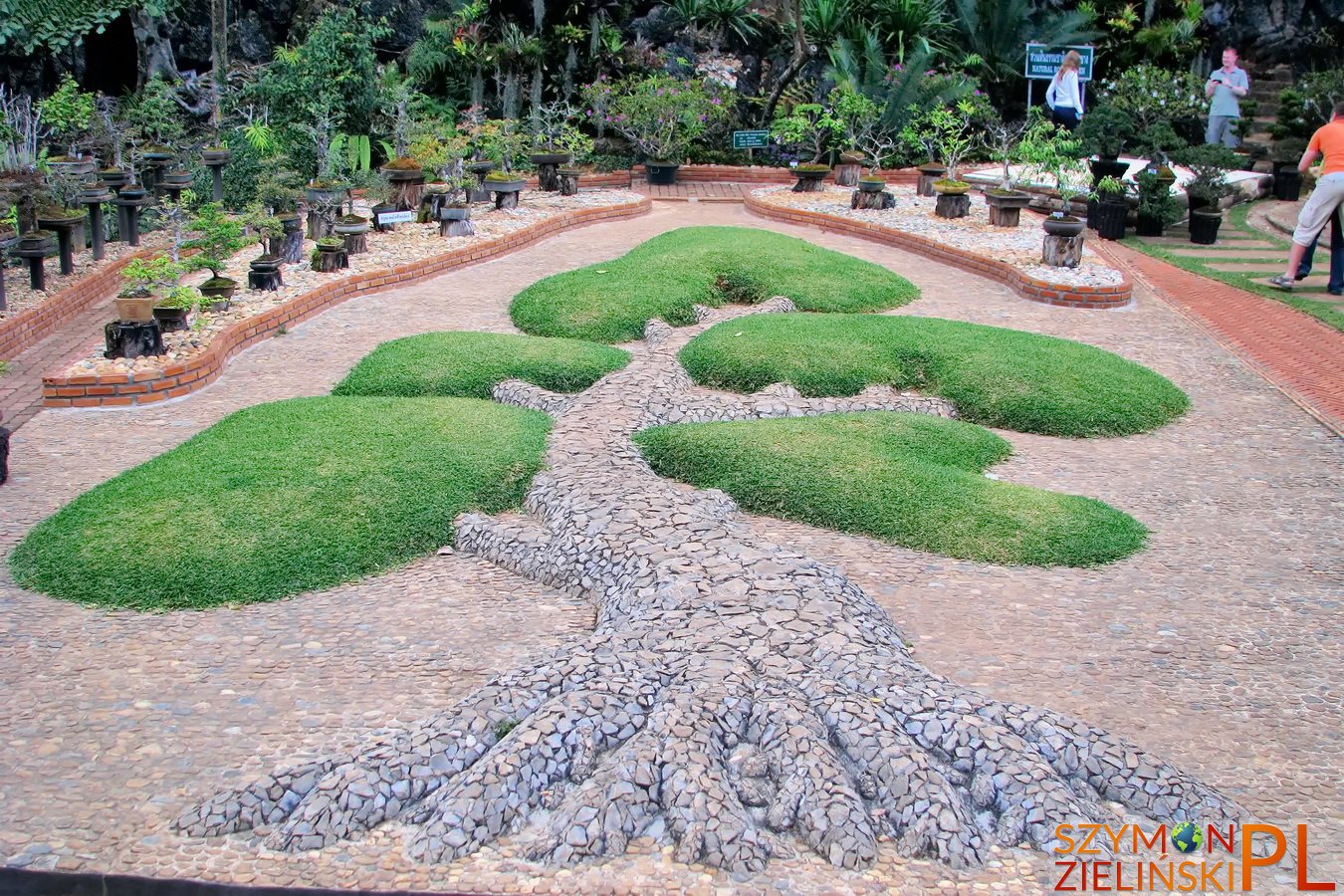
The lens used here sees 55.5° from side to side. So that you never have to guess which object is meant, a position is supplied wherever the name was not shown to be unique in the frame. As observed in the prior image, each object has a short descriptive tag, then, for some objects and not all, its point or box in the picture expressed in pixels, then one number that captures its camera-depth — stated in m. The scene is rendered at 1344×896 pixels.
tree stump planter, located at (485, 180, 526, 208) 15.02
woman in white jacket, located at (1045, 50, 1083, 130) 17.34
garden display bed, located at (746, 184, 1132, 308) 11.70
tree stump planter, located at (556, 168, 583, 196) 16.34
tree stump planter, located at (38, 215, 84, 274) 11.22
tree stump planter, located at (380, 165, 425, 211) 13.99
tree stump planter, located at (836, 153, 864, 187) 17.22
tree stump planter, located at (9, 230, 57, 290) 10.48
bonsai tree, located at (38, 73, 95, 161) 15.45
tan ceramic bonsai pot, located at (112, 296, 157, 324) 8.60
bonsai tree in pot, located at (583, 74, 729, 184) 17.52
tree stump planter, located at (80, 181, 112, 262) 11.87
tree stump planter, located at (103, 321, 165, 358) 8.66
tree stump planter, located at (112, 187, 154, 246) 12.62
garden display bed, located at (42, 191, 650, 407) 8.32
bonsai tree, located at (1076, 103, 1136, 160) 16.20
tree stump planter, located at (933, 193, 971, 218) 15.11
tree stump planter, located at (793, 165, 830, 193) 16.92
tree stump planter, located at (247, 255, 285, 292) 10.70
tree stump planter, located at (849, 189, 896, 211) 15.70
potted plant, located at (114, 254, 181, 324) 8.64
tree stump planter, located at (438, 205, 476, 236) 13.23
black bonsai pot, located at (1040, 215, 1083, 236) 12.10
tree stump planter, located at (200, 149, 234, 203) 14.30
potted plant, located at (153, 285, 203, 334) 9.16
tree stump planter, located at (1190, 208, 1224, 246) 14.79
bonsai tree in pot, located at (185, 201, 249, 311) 10.02
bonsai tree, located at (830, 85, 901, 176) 17.25
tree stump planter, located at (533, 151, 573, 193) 16.45
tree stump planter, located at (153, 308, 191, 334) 9.17
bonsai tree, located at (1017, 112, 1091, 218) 13.09
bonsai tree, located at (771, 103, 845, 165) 17.47
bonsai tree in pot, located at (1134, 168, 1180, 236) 14.84
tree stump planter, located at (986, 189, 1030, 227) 14.57
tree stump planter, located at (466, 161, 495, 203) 15.08
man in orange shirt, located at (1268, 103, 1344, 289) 11.34
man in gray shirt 17.72
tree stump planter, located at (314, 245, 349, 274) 11.48
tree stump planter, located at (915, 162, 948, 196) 16.84
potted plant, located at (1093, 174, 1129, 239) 14.84
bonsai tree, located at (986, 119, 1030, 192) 15.27
